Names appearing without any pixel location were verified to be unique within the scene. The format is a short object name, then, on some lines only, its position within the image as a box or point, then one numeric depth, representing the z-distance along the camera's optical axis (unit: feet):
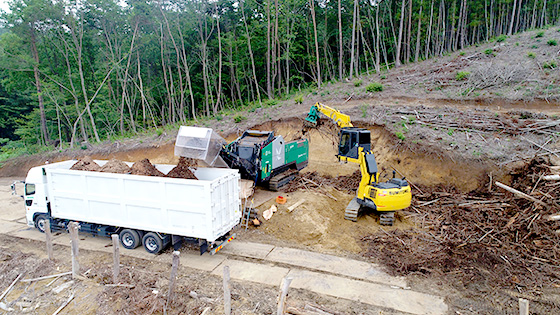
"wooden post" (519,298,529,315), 17.11
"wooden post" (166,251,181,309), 23.12
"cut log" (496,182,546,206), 33.10
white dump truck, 28.71
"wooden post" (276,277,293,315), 19.49
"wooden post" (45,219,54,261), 29.99
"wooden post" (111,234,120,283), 25.73
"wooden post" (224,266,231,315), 21.30
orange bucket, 41.89
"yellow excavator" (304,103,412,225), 36.06
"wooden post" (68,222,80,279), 27.00
